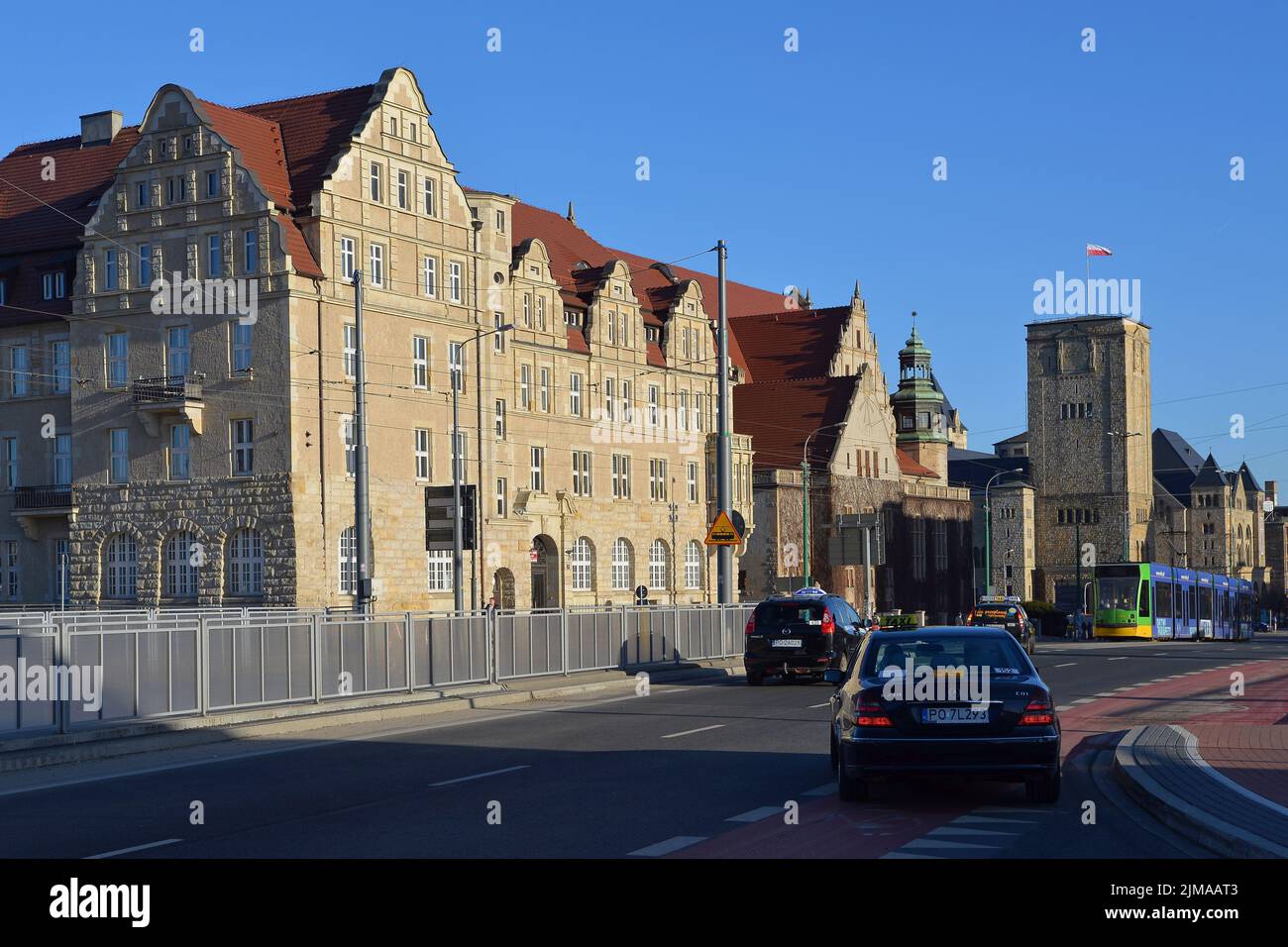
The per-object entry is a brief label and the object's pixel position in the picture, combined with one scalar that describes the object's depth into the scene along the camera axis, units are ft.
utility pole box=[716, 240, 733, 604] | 125.70
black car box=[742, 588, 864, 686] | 101.86
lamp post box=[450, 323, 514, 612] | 119.34
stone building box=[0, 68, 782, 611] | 175.83
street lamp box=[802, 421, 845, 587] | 222.40
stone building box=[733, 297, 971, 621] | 285.64
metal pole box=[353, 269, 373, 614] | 99.04
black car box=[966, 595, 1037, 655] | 167.32
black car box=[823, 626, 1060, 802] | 40.73
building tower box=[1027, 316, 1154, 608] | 477.77
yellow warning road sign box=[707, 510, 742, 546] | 123.95
